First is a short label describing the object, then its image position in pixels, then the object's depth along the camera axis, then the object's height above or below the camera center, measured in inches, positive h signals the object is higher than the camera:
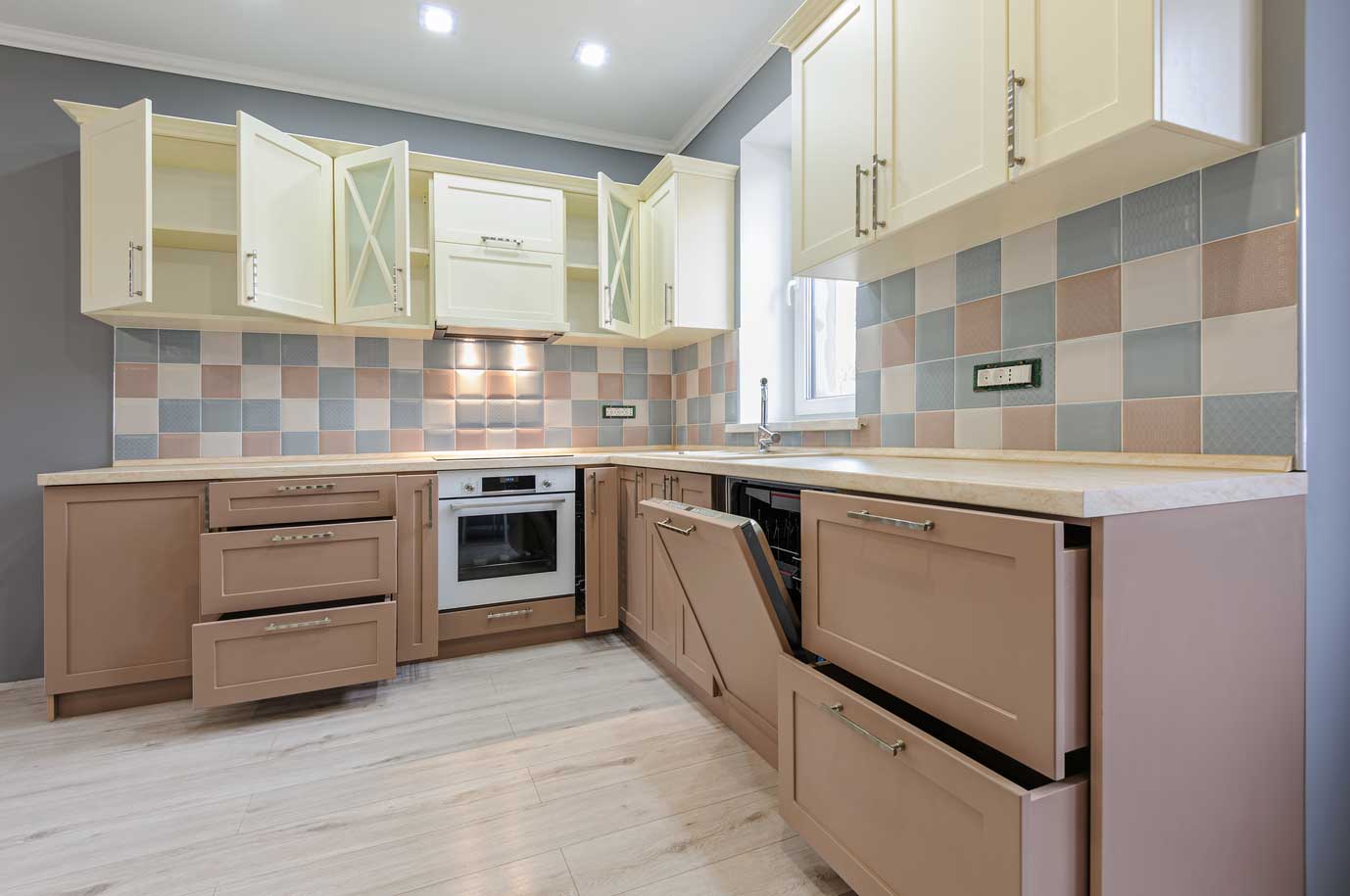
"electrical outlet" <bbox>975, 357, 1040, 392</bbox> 60.4 +7.3
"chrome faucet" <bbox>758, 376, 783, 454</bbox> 96.6 +1.6
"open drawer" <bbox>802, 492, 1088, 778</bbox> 32.0 -10.3
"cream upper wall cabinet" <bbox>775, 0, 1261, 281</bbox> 41.3 +26.8
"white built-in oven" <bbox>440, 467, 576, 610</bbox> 100.9 -15.2
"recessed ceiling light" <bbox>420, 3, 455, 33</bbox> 91.9 +64.2
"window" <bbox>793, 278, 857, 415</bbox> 101.2 +17.4
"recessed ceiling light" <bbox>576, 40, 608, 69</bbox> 101.7 +65.1
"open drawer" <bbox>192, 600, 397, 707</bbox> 78.1 -27.5
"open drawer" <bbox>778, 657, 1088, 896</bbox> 31.9 -21.9
